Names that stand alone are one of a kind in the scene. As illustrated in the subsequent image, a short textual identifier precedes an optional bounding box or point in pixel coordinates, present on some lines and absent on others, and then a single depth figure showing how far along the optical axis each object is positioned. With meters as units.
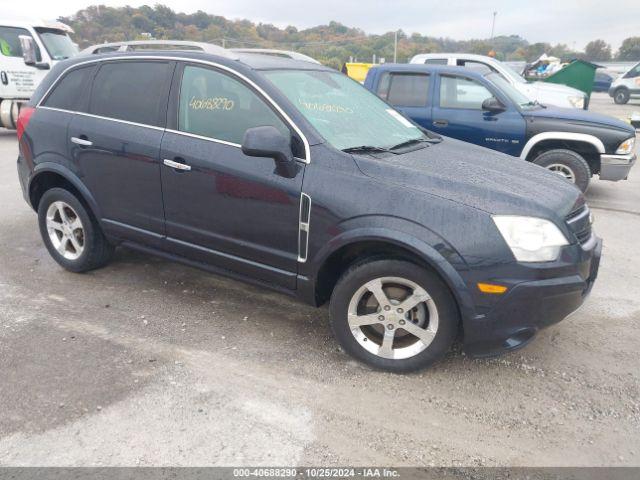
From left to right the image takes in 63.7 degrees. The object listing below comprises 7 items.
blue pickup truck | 6.70
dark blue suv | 2.72
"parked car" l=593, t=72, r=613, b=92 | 33.56
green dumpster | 15.48
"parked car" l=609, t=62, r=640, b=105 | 23.34
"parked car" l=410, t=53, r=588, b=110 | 9.78
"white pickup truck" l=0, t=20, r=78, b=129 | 11.59
